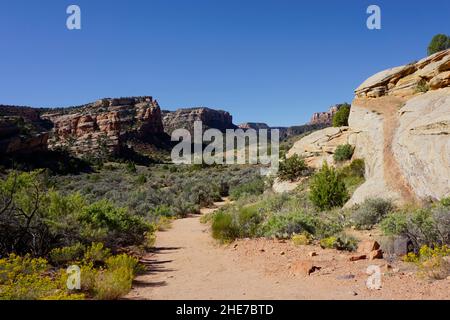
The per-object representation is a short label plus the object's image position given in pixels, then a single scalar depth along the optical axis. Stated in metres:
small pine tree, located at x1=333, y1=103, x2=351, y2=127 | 28.59
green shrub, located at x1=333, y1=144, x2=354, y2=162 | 22.39
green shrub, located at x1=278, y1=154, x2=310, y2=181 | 24.30
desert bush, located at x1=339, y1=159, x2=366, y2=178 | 19.86
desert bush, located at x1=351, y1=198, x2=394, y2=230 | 11.30
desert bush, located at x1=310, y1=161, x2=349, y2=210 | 15.05
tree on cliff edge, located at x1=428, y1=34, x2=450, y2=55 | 26.84
